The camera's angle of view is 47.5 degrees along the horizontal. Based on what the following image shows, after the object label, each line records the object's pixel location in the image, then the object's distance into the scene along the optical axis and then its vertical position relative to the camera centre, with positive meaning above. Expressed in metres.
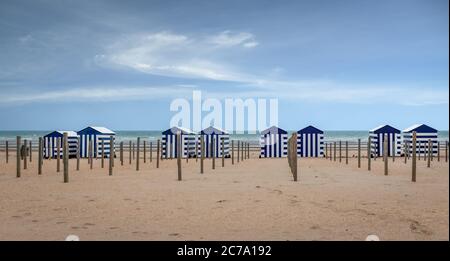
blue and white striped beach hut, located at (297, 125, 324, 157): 32.25 -0.29
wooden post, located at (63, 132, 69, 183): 14.78 -0.59
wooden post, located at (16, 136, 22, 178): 16.48 -0.77
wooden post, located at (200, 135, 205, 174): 18.09 -0.45
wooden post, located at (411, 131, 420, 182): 14.55 -0.73
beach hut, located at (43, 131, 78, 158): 30.67 -0.44
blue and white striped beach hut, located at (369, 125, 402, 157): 32.34 -0.15
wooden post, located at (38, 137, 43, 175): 18.11 -0.85
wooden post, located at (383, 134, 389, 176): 17.17 -0.76
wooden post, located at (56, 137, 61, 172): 19.13 -1.05
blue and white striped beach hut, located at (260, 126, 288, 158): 31.80 -0.36
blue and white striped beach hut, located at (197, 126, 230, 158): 31.28 -0.18
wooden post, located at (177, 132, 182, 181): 15.31 -0.56
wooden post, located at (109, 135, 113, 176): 17.44 -0.74
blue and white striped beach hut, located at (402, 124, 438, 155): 31.42 +0.04
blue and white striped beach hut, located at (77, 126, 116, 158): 30.58 -0.14
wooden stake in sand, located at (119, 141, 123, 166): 23.29 -0.87
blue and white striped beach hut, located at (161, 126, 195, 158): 30.80 -0.36
